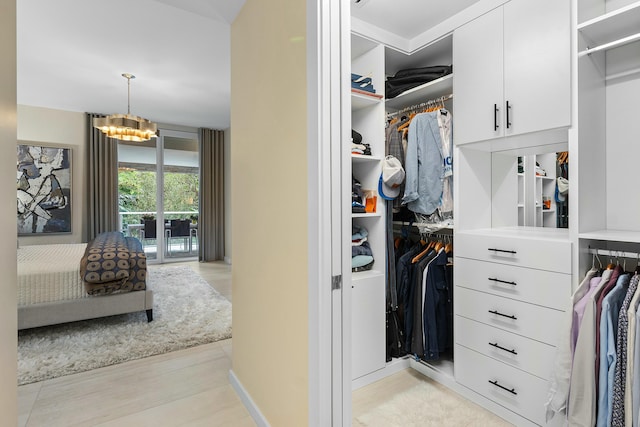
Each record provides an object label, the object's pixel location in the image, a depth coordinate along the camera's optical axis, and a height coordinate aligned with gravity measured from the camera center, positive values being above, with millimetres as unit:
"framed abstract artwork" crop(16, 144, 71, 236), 4762 +362
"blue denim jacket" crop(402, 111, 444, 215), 2201 +315
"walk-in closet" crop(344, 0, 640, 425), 1572 +137
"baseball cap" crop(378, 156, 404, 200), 2131 +217
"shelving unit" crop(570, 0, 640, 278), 1539 +412
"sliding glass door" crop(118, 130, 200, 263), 5891 +357
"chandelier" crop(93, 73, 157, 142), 3750 +1043
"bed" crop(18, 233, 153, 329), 2689 -737
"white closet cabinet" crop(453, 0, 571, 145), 1608 +786
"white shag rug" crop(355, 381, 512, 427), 1777 -1190
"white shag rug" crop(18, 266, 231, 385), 2377 -1103
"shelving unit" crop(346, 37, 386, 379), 2098 -147
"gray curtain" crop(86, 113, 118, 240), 5320 +515
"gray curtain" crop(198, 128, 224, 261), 6336 +334
